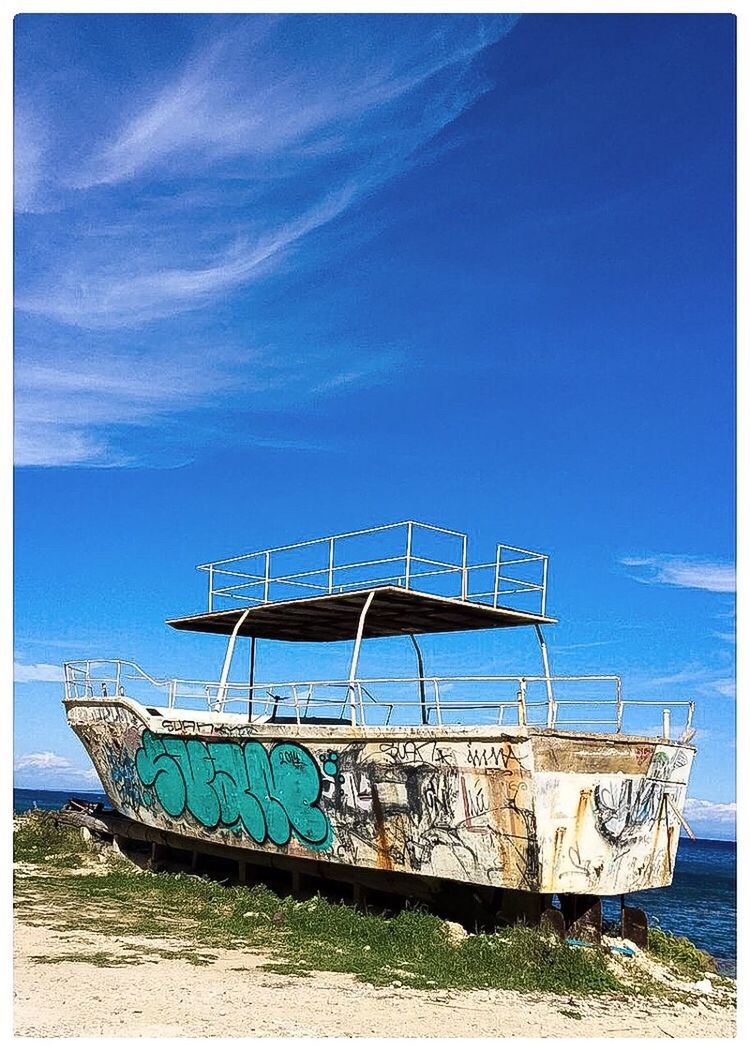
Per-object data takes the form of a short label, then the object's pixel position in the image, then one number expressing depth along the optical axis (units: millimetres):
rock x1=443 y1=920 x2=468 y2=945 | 14284
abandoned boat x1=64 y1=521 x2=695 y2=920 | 13977
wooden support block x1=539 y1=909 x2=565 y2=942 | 13984
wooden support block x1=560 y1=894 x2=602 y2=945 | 14383
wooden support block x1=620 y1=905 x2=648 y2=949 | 15188
